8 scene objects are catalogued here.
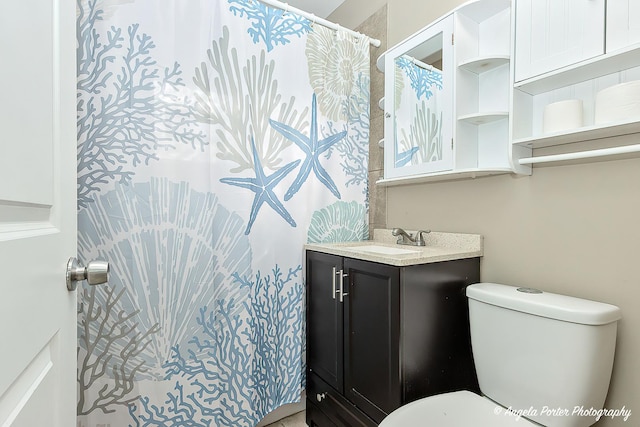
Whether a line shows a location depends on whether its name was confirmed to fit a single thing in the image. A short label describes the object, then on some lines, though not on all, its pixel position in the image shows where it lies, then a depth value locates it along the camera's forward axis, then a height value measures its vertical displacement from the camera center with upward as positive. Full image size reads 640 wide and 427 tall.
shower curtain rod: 1.66 +1.02
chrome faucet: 1.66 -0.13
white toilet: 0.97 -0.48
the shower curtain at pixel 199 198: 1.32 +0.05
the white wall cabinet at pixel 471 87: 1.36 +0.54
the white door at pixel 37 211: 0.39 -0.01
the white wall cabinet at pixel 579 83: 0.98 +0.45
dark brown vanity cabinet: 1.25 -0.51
